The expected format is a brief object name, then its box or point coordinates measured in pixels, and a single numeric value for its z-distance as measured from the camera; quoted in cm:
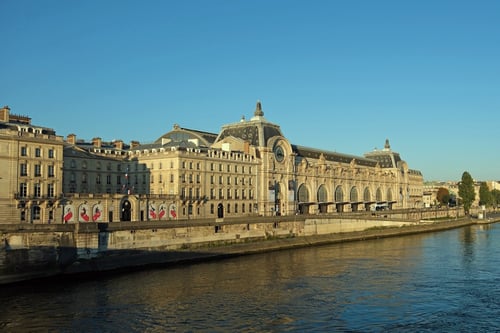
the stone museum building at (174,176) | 6438
